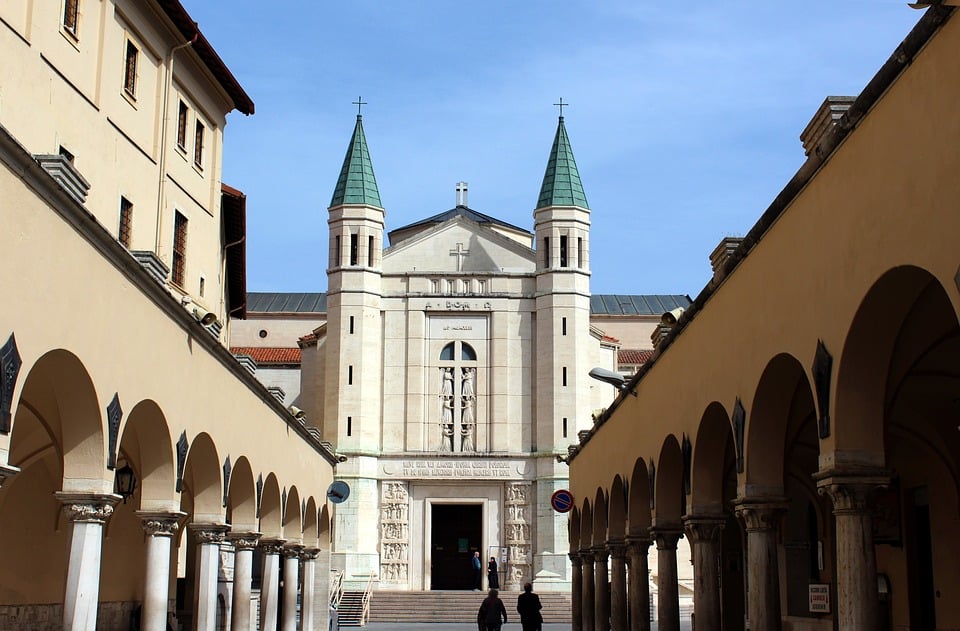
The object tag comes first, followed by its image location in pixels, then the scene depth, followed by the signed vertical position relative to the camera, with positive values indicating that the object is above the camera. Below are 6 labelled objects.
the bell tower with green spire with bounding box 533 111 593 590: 57.97 +10.75
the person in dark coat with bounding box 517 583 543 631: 26.83 -0.41
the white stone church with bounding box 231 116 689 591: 58.47 +8.89
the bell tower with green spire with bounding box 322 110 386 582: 58.25 +9.92
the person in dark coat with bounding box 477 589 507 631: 26.88 -0.47
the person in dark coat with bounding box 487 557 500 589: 52.25 +0.64
